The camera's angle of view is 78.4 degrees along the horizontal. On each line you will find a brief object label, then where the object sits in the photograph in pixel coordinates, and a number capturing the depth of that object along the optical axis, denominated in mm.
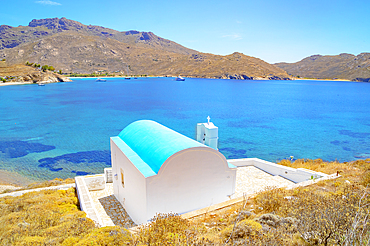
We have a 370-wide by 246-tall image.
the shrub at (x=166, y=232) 4391
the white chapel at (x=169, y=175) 7829
